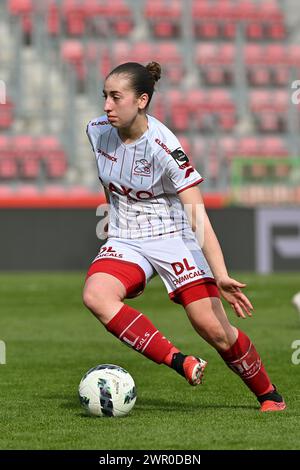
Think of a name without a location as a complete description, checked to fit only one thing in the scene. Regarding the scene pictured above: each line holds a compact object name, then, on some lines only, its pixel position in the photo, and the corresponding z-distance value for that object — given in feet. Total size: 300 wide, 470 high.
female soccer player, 19.42
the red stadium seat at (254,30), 92.43
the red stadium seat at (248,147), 82.89
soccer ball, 19.57
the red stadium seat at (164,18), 90.74
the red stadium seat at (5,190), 77.43
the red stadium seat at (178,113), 84.58
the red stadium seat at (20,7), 86.99
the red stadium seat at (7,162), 79.77
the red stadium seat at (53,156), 80.84
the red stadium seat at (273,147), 84.33
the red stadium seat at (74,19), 88.58
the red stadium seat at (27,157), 80.59
